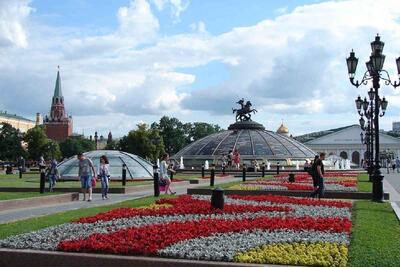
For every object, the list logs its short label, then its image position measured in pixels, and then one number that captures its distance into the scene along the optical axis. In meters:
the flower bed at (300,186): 21.83
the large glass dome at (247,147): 63.75
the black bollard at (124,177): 26.56
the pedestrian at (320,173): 17.45
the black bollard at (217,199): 13.03
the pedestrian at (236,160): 54.79
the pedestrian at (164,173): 20.30
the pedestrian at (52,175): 21.55
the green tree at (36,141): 92.44
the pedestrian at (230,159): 56.82
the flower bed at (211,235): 7.80
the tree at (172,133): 117.69
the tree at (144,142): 90.89
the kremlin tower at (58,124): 170.00
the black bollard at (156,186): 19.30
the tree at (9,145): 96.69
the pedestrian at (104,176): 19.56
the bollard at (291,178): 28.09
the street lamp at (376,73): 17.58
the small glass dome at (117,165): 31.57
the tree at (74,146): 127.50
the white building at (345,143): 140.38
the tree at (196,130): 123.69
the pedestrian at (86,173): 18.43
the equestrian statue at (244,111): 76.25
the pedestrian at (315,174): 17.70
